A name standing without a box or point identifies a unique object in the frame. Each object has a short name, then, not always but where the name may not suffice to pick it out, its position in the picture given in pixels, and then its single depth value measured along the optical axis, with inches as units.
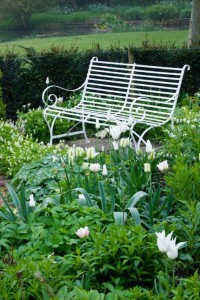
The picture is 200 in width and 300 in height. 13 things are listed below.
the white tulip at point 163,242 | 111.1
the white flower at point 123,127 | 181.5
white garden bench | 294.7
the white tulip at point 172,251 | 111.3
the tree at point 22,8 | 1278.3
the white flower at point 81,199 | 161.4
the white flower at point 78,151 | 174.6
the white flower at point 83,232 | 128.6
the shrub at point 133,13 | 1332.4
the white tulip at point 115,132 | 173.6
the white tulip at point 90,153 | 167.5
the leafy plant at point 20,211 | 158.9
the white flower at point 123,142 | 174.1
